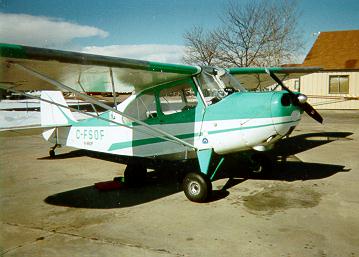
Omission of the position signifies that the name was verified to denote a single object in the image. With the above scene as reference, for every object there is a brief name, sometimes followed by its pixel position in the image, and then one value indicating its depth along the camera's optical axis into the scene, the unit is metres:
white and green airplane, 5.07
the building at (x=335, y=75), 25.95
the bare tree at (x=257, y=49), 24.86
